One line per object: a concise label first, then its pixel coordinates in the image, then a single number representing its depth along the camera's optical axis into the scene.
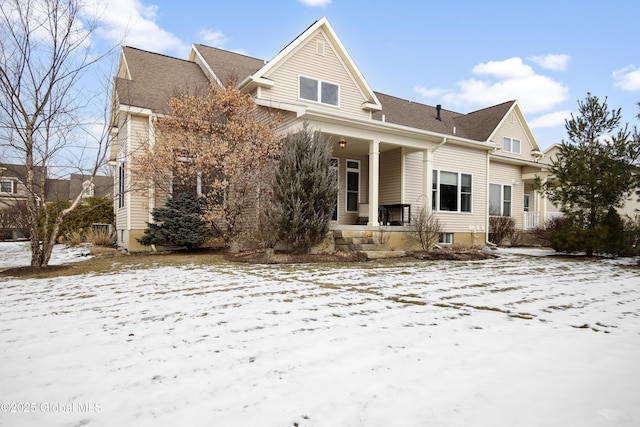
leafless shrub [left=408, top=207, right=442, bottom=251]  10.68
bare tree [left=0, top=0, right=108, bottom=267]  6.58
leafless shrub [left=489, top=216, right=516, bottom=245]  15.48
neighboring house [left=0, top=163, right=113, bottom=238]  19.28
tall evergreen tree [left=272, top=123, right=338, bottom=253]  8.17
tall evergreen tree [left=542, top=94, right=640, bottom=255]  9.53
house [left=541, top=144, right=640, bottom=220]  17.34
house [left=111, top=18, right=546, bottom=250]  10.55
